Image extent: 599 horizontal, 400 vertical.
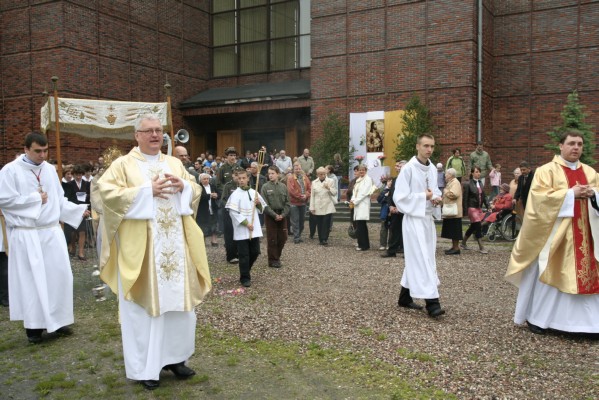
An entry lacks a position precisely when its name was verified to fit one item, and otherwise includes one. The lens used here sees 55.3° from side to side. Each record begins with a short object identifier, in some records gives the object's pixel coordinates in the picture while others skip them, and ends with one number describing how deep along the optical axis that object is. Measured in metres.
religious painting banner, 20.91
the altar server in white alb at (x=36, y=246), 5.84
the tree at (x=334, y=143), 21.44
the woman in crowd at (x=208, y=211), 12.87
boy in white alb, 8.57
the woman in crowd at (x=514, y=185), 13.39
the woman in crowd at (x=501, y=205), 13.31
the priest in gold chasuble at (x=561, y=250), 5.76
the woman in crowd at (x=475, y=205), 11.82
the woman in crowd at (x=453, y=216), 11.27
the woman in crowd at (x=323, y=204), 13.46
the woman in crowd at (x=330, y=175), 14.35
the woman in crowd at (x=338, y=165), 19.58
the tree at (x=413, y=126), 19.70
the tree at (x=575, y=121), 16.28
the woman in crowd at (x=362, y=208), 12.48
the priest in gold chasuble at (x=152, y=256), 4.43
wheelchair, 13.41
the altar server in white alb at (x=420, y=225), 6.52
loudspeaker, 20.95
